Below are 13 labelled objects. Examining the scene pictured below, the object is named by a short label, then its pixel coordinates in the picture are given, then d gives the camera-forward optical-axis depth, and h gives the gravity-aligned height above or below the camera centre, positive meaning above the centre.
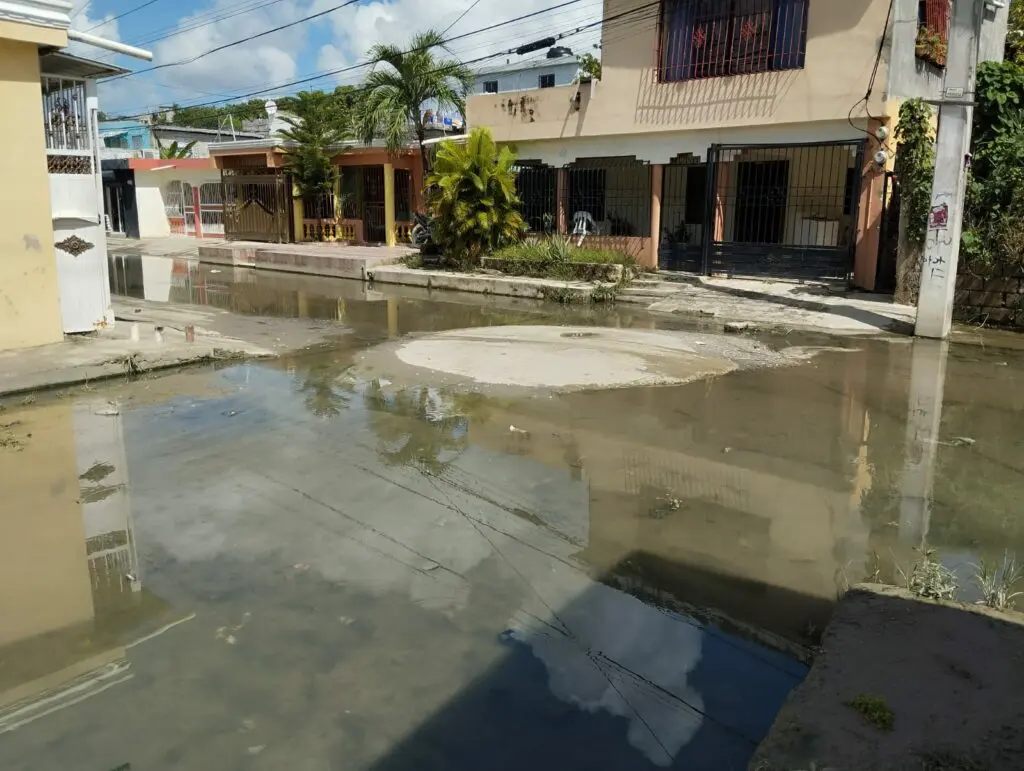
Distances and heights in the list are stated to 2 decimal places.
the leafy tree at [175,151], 36.59 +3.17
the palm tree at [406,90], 22.50 +3.68
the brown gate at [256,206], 28.22 +0.64
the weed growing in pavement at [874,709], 2.89 -1.68
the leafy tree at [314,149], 25.92 +2.35
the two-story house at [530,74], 39.03 +7.29
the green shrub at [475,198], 18.58 +0.61
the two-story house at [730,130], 14.85 +1.98
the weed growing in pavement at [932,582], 3.88 -1.66
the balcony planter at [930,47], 15.06 +3.30
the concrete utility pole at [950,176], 10.64 +0.71
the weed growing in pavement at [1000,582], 3.82 -1.78
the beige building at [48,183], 9.23 +0.46
